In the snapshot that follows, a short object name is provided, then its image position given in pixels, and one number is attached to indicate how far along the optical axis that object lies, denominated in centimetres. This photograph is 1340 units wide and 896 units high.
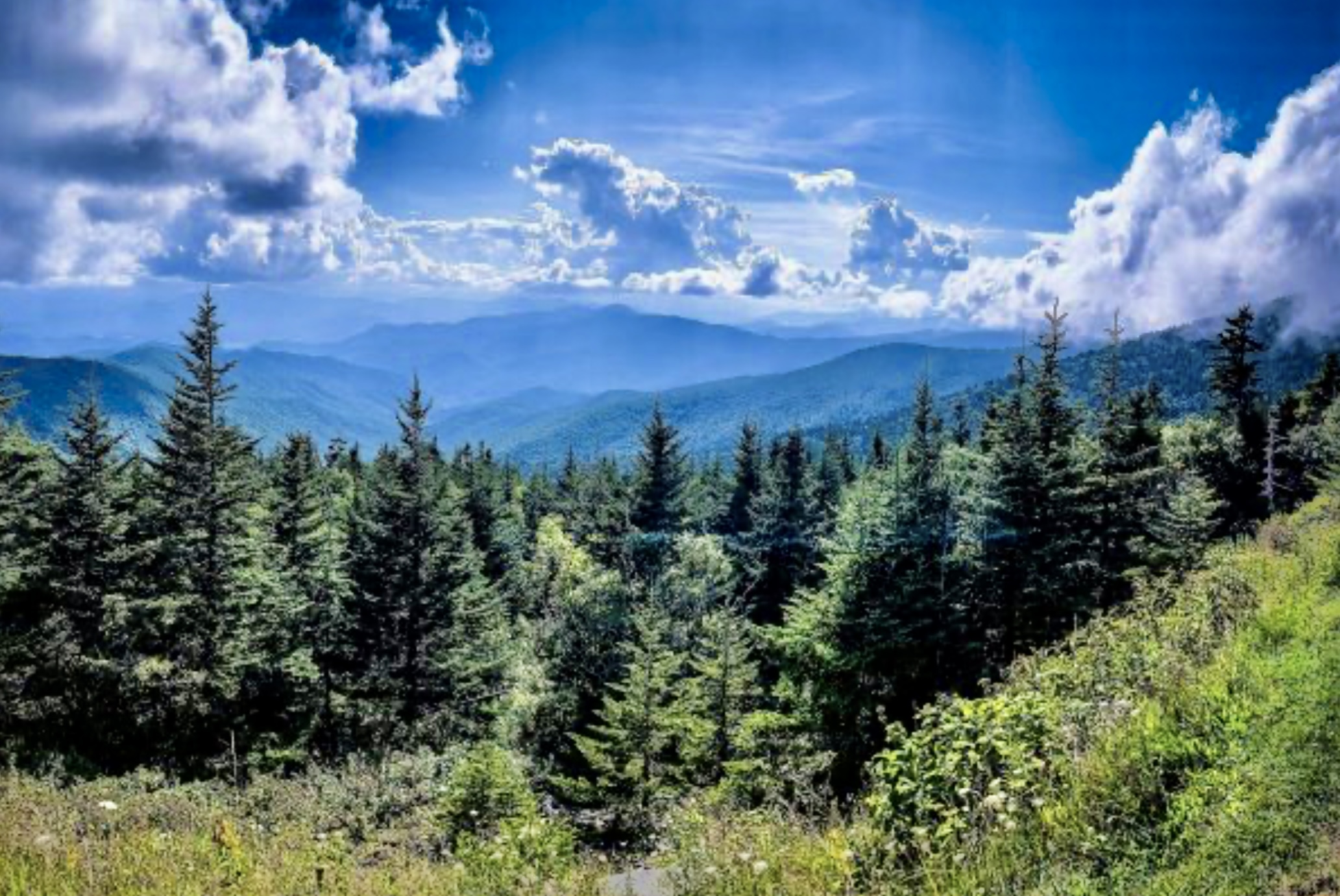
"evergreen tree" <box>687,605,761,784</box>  2645
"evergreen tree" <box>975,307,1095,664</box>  2667
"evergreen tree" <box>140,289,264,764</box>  3092
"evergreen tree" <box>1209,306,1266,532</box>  5125
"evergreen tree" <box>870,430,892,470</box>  6850
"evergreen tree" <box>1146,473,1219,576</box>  2980
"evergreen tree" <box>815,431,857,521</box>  6147
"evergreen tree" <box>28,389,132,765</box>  3042
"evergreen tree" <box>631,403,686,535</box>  5066
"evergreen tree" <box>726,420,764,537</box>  5750
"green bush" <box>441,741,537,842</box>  1641
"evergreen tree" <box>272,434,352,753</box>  3581
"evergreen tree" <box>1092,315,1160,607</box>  3022
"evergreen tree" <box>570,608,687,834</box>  2470
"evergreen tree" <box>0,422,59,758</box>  2958
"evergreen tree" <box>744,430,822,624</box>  4994
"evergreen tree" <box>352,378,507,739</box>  3609
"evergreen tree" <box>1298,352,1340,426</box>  6012
